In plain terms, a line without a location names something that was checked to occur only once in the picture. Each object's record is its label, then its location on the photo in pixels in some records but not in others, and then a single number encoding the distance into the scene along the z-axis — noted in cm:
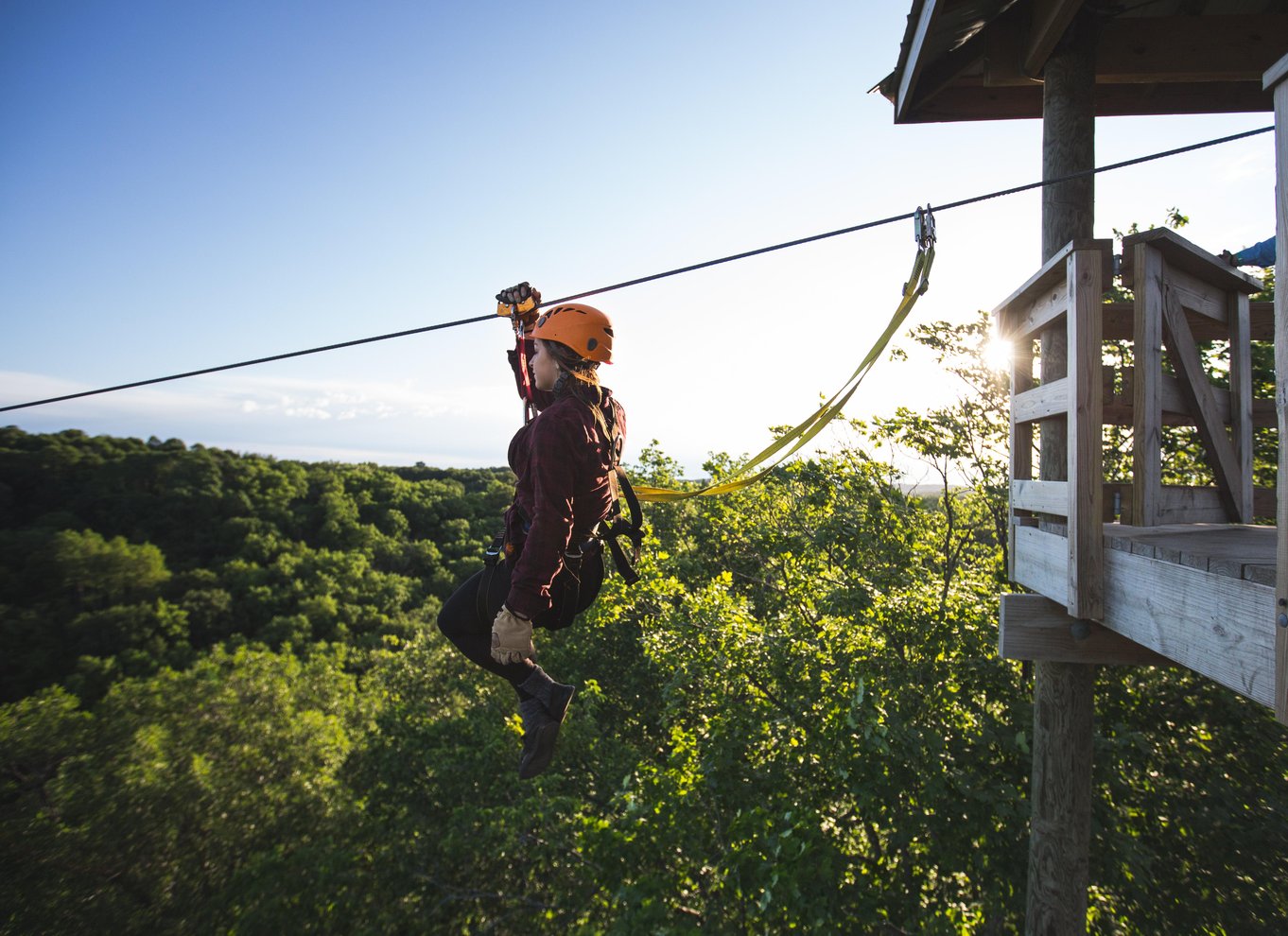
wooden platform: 154
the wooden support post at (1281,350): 134
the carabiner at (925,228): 330
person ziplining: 255
